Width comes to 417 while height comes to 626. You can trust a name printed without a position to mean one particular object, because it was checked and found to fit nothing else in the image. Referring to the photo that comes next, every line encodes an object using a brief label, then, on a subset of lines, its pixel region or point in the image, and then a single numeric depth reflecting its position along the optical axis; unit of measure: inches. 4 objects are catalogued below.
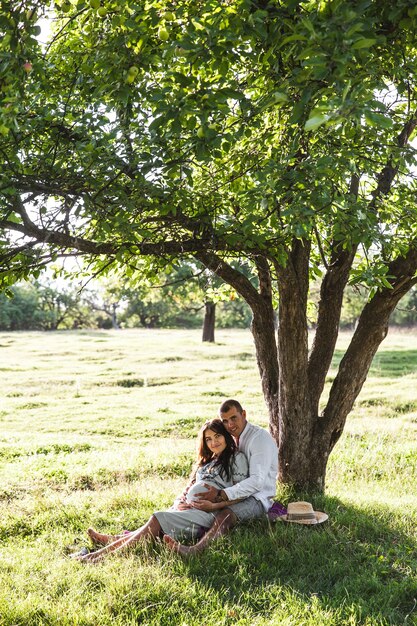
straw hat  275.8
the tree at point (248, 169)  169.5
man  272.5
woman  261.1
